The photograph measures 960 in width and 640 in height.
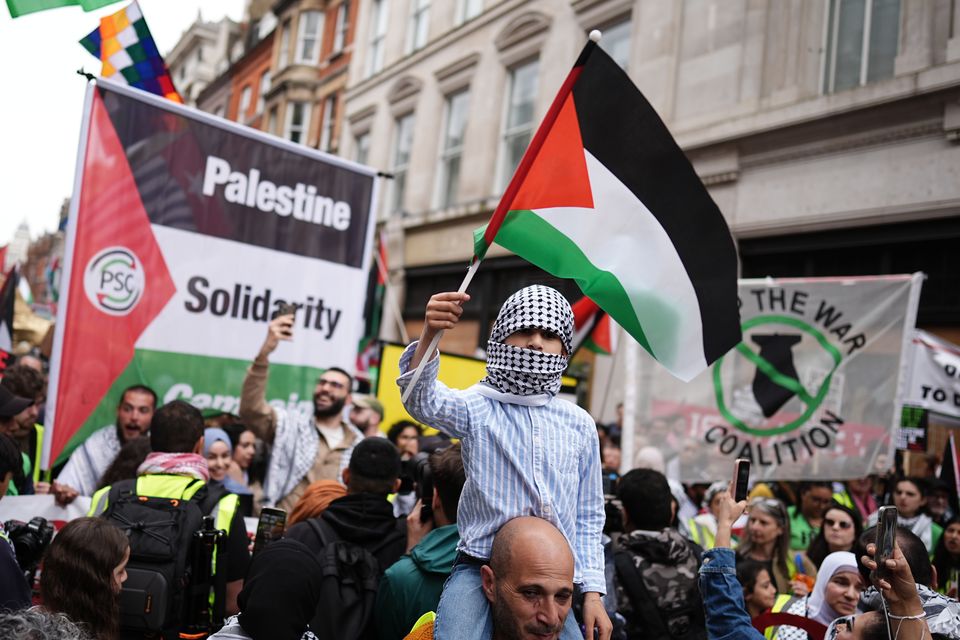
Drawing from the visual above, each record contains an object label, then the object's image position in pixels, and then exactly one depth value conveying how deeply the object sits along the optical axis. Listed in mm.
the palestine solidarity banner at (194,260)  4789
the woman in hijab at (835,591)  3525
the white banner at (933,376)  7188
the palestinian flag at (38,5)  3875
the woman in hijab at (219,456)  4668
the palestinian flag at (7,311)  9289
